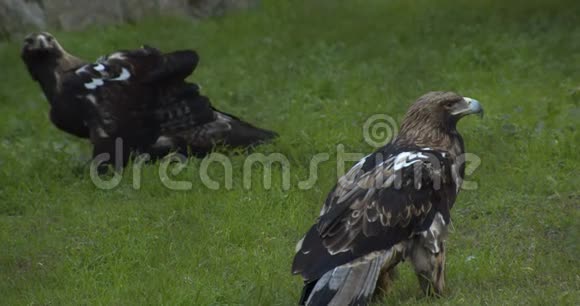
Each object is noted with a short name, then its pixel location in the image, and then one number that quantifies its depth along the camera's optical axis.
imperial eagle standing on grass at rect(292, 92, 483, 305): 14.25
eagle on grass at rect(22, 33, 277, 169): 23.72
